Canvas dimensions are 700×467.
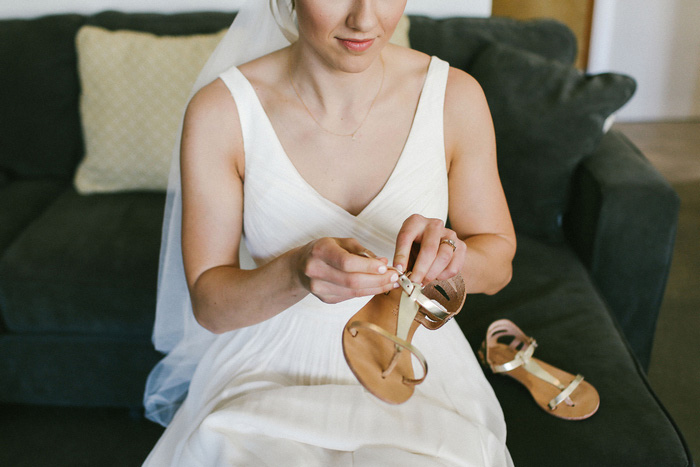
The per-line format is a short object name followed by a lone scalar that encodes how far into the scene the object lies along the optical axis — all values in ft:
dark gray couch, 5.23
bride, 3.09
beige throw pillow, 6.48
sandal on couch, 3.88
